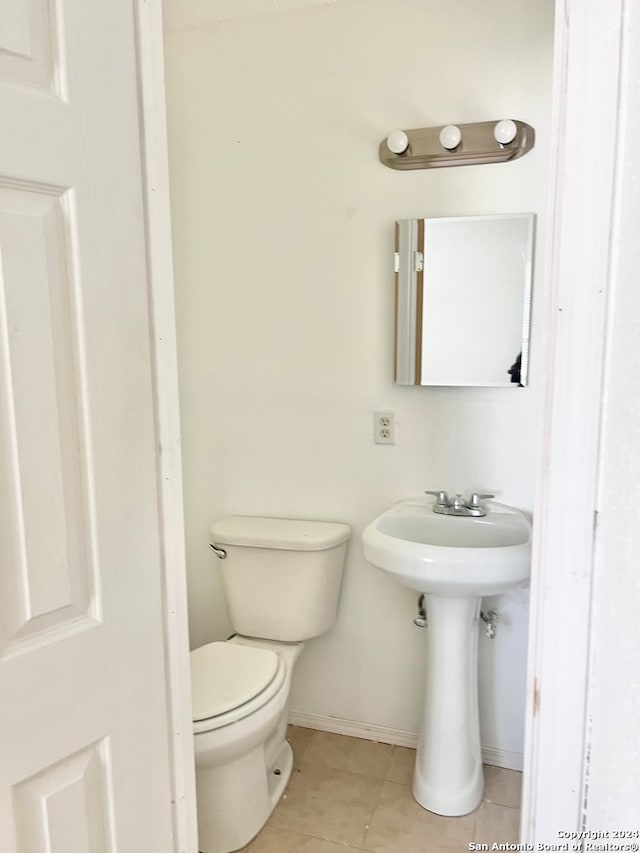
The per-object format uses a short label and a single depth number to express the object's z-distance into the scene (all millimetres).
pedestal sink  1731
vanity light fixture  1712
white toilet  1585
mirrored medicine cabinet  1790
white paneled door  766
